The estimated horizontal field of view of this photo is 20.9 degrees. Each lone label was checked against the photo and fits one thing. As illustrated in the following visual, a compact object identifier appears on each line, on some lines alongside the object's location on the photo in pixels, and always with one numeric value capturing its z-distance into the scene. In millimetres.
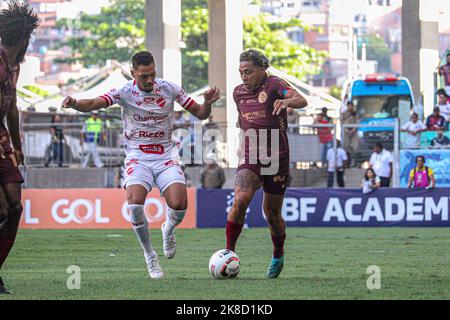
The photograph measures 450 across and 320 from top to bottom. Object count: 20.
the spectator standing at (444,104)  28688
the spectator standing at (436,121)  28062
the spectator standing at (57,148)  30078
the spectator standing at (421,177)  26609
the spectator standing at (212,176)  28141
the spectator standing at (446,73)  29188
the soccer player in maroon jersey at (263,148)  12539
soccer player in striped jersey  12562
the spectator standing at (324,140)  28359
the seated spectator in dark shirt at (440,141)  27375
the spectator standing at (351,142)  28578
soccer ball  12242
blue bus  36719
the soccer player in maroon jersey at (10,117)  10781
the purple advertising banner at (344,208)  26656
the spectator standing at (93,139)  30188
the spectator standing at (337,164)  28078
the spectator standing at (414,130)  27453
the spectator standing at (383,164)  27234
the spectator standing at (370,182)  26781
